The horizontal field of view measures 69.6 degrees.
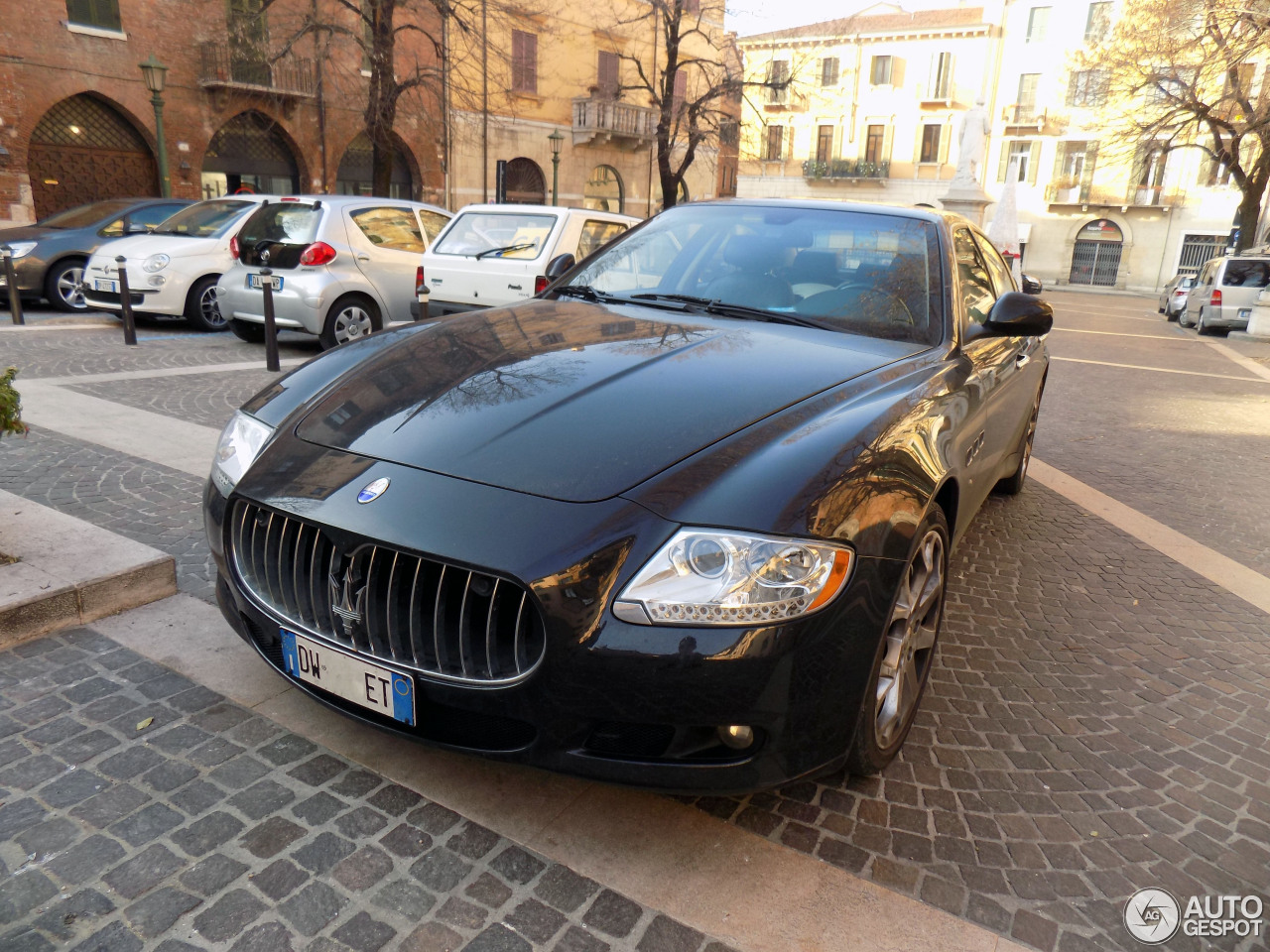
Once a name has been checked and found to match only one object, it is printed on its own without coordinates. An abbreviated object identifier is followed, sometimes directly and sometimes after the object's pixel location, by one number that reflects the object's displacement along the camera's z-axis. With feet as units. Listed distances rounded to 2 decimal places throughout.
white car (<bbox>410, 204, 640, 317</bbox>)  27.71
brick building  66.08
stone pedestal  72.28
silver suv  61.67
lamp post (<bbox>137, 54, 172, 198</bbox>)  51.24
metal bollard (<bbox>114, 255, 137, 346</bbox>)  29.71
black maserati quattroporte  6.29
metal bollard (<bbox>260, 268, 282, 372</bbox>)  26.91
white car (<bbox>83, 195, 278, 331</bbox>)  32.40
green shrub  10.27
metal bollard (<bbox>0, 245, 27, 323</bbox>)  32.42
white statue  71.26
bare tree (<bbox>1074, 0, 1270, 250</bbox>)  72.18
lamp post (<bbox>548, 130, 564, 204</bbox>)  94.94
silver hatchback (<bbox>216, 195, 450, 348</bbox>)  29.07
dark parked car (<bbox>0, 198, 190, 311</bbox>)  37.27
